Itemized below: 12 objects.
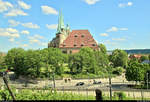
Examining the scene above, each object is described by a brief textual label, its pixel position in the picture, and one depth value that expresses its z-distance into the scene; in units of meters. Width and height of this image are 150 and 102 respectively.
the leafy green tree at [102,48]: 83.44
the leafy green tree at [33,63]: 41.47
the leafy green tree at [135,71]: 33.06
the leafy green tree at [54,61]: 43.41
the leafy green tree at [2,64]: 51.30
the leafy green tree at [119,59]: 66.12
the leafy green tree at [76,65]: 46.56
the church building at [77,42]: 80.01
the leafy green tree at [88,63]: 46.72
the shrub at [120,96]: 20.95
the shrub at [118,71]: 53.97
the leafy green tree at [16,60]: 47.09
